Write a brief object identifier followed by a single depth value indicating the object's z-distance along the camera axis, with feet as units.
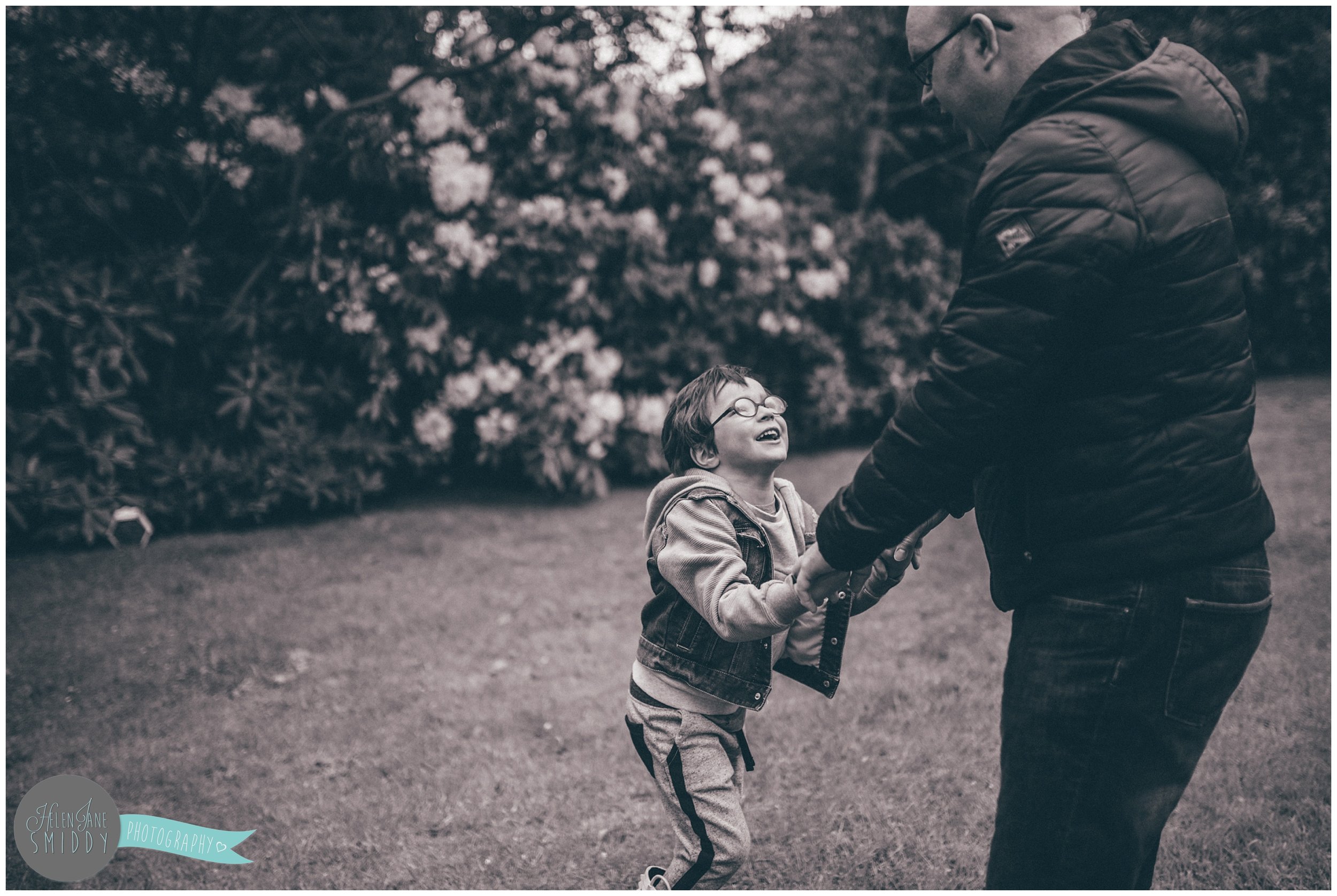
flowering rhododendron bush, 19.49
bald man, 4.76
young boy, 6.77
